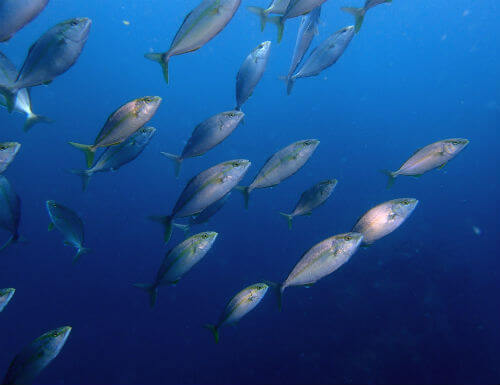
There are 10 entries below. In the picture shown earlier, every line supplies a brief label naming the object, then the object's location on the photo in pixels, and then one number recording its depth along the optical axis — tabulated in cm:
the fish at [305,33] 299
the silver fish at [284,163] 280
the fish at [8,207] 278
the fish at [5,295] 245
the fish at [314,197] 323
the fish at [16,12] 175
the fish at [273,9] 270
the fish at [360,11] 266
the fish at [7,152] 252
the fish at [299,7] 216
